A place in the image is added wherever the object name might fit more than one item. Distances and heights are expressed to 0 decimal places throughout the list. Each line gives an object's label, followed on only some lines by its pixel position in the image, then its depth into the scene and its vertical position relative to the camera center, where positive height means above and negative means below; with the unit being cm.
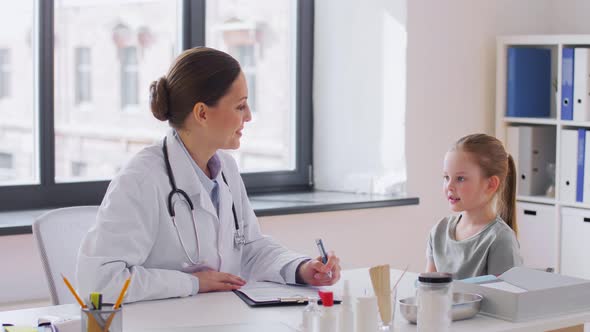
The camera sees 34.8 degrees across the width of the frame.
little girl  260 -23
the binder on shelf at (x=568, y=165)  390 -16
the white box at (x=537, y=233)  403 -46
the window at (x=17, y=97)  343 +10
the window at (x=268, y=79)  406 +20
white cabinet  390 -22
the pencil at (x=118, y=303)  167 -32
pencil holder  165 -34
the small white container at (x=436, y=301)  187 -35
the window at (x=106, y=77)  354 +19
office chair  241 -31
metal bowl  202 -39
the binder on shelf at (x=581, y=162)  387 -14
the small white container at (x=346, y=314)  183 -37
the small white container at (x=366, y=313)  182 -36
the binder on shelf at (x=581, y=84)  383 +18
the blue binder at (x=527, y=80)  411 +20
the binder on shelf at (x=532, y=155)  412 -12
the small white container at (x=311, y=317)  184 -38
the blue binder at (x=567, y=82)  389 +19
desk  200 -42
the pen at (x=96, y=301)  167 -32
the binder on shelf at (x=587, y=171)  385 -18
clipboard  217 -41
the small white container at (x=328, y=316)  180 -36
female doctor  221 -22
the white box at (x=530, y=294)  206 -37
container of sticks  191 -34
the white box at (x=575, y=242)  388 -48
